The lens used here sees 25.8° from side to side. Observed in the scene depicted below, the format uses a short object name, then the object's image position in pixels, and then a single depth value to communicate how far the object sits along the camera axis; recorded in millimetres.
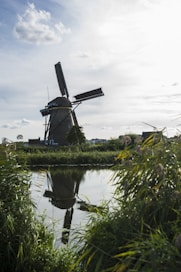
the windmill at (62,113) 35938
